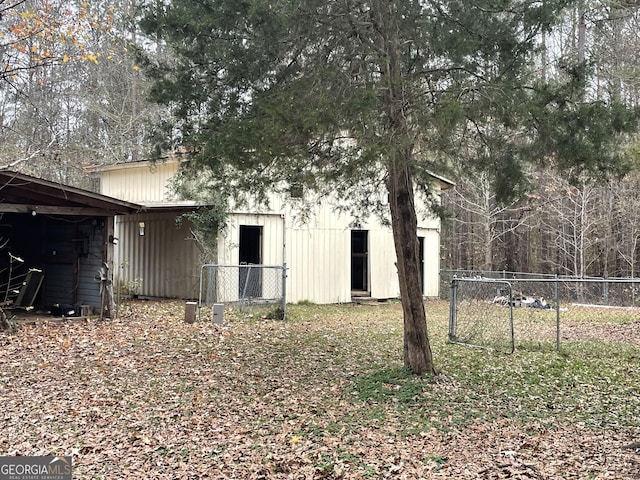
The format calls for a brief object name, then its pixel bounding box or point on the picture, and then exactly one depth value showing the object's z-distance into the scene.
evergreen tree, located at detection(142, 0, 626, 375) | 6.01
